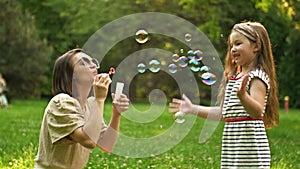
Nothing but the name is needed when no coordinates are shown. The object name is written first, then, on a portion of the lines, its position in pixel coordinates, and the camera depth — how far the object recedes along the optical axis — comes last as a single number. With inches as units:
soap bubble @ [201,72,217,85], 219.0
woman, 153.1
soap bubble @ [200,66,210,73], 223.6
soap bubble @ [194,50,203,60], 227.8
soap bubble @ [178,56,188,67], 229.5
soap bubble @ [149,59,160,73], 237.9
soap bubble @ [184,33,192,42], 228.7
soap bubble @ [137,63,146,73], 232.9
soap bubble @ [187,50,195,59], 227.1
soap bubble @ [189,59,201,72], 226.7
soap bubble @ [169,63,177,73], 231.3
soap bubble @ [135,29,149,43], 239.1
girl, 164.6
